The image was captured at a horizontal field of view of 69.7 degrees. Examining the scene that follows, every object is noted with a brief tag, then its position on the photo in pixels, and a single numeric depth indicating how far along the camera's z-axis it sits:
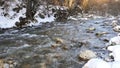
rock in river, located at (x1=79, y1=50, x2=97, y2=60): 4.23
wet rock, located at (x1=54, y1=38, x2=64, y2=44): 5.42
